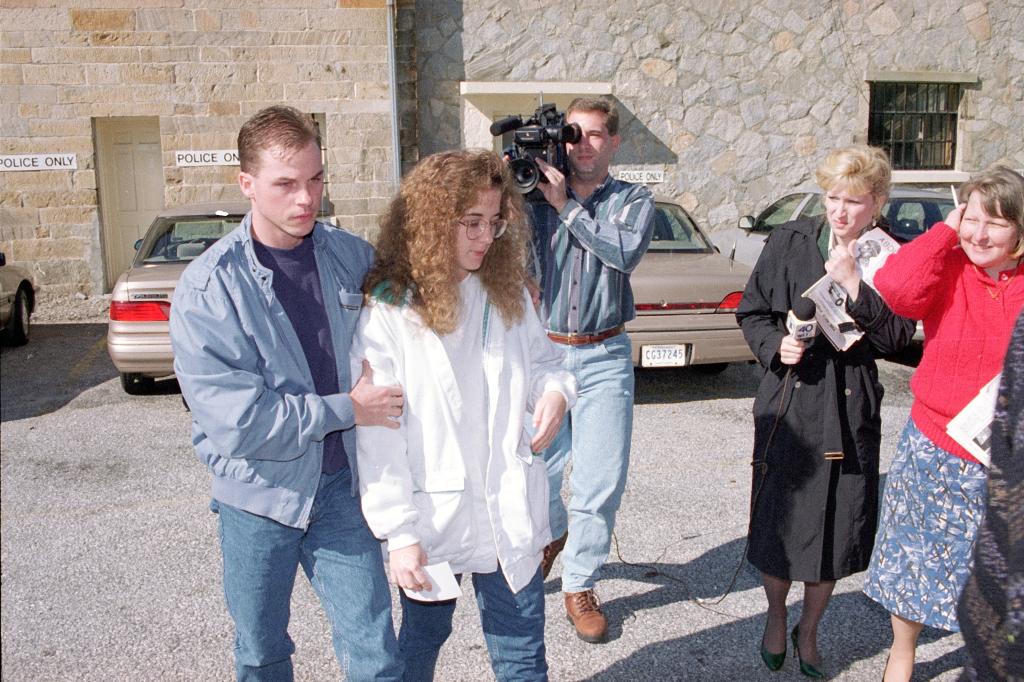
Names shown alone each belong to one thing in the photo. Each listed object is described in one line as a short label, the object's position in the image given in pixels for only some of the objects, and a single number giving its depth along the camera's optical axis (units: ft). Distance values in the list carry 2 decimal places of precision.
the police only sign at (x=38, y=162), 39.01
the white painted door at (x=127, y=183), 41.60
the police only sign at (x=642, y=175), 43.24
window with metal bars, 46.34
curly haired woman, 7.43
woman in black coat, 10.21
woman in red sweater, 8.82
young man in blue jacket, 6.93
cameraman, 11.50
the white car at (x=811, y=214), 28.27
